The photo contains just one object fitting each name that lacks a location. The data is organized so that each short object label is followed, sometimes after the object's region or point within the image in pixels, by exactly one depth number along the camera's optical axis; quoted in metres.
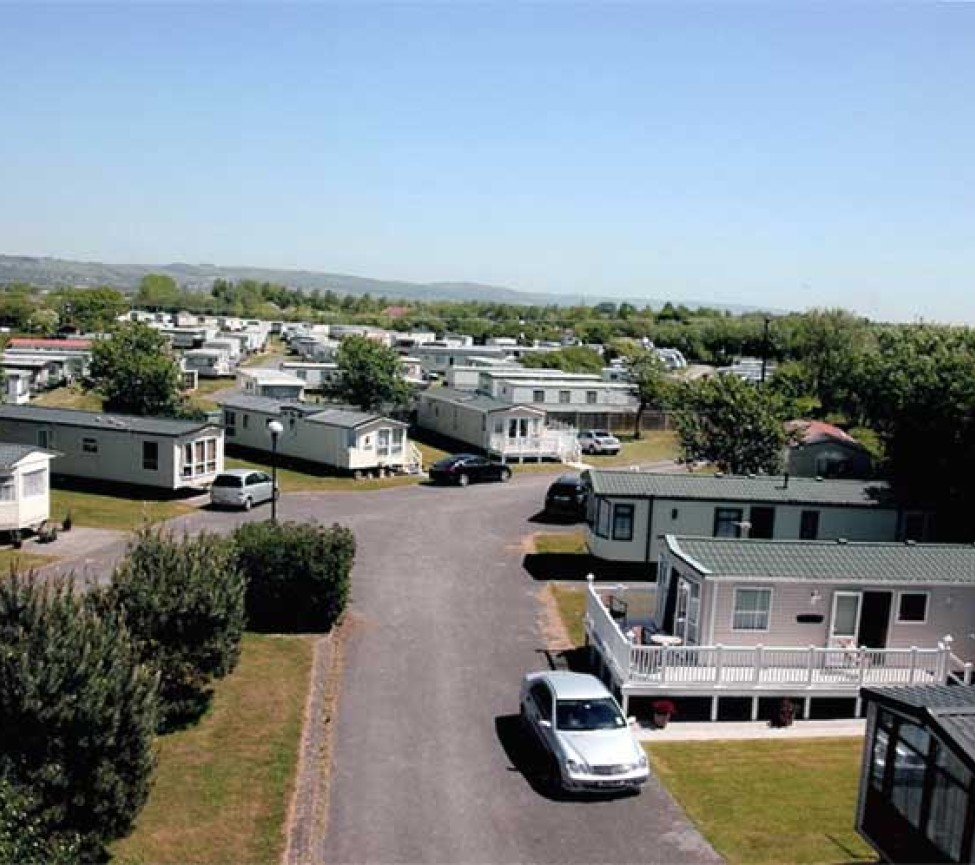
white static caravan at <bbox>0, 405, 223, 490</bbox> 38.53
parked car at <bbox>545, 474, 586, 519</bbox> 37.25
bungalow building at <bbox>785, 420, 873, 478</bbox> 41.22
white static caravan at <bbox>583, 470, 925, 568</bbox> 30.05
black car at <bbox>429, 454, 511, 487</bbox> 43.03
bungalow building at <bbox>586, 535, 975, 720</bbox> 20.73
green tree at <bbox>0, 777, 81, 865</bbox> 11.10
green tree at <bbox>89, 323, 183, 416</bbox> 48.56
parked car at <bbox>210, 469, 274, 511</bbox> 36.53
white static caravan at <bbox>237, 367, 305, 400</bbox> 58.31
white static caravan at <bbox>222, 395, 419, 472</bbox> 43.69
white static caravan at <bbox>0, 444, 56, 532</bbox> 31.53
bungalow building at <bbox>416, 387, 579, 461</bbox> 49.09
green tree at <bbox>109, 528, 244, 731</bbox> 18.41
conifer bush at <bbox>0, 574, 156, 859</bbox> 13.40
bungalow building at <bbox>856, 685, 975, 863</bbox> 12.31
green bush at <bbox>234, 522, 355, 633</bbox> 24.12
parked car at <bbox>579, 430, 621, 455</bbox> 53.50
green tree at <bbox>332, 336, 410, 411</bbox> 53.97
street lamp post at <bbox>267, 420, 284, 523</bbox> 26.73
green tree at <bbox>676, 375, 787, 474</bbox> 38.44
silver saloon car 16.58
